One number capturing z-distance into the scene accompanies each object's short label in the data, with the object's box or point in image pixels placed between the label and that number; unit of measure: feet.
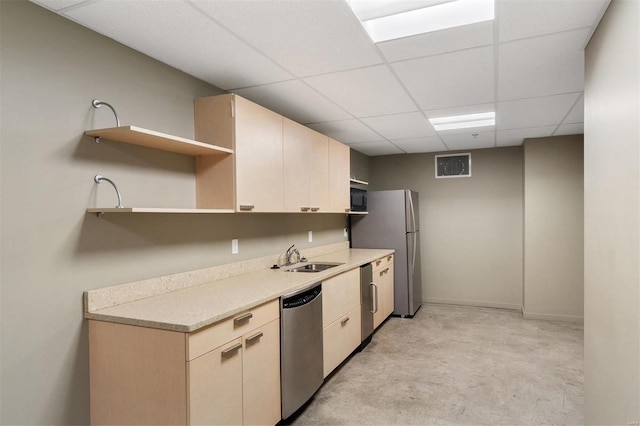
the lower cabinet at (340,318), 9.96
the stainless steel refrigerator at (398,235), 16.39
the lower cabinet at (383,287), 14.08
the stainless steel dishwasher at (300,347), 7.85
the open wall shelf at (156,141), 6.10
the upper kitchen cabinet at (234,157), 8.20
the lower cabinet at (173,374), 5.59
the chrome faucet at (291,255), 11.95
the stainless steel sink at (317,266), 12.25
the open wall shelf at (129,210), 5.85
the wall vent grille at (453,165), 18.54
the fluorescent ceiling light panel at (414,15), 5.81
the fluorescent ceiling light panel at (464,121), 12.26
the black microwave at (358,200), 15.44
